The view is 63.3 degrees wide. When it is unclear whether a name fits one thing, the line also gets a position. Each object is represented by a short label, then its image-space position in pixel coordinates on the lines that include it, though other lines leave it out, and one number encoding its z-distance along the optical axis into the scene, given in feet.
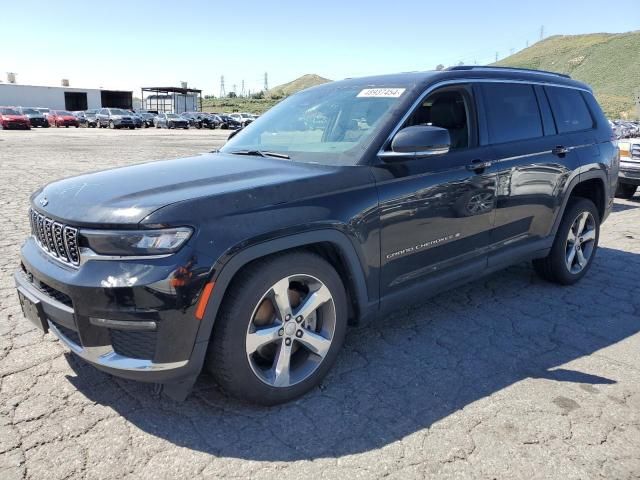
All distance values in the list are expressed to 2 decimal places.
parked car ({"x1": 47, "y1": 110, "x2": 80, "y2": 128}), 141.38
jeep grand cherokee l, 7.86
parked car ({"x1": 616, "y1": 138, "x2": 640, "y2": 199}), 31.07
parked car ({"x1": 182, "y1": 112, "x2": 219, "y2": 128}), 158.20
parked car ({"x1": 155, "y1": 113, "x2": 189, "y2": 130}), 149.59
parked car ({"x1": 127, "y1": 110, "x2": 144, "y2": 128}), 142.31
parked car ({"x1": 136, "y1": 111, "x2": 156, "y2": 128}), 157.69
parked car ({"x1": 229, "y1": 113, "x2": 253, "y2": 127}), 165.05
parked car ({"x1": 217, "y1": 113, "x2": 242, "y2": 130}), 163.61
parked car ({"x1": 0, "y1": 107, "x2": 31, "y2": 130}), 116.06
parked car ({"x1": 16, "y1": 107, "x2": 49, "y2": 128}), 132.16
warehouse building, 199.82
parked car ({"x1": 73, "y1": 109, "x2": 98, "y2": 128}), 147.23
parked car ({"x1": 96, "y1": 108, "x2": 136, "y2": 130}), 139.44
